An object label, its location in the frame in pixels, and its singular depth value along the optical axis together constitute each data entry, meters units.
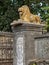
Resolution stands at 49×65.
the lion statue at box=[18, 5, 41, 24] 11.14
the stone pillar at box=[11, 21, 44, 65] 10.84
